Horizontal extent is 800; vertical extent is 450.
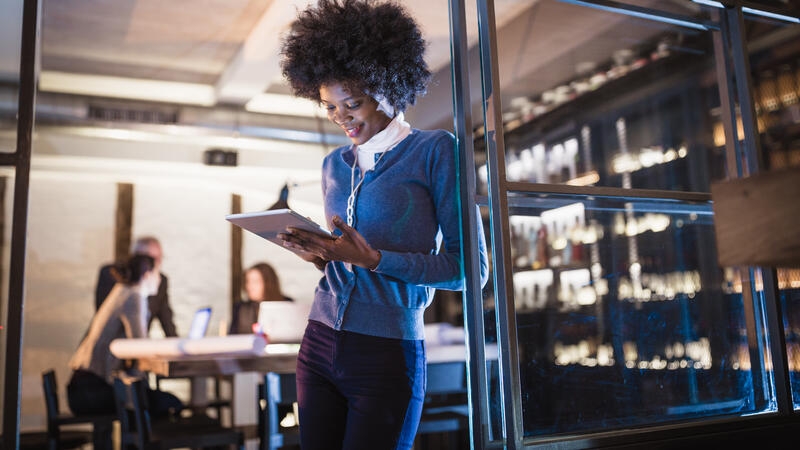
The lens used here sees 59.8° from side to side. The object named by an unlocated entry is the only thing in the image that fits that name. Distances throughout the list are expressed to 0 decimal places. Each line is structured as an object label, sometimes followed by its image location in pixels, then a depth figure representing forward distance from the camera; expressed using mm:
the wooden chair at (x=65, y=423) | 3711
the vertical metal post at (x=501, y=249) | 1747
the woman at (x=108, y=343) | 3895
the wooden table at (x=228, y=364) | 2895
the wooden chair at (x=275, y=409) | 2764
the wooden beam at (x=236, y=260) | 7156
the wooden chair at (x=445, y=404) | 2961
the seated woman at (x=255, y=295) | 5039
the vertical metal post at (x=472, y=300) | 1706
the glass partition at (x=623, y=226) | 1869
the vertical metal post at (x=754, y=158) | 2139
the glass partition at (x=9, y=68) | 1497
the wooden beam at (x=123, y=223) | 6723
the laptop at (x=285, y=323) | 2887
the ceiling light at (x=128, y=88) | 6229
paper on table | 3033
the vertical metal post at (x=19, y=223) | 1405
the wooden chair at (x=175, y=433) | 2711
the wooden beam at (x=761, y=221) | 891
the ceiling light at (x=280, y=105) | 6612
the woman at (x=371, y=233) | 1397
